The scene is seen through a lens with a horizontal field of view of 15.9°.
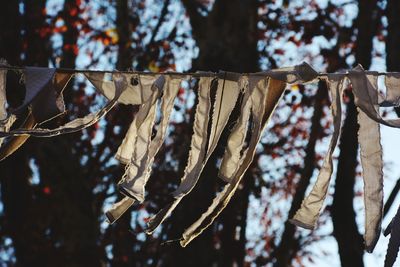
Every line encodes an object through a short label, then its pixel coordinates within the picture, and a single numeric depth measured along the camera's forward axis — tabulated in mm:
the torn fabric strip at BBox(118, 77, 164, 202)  5712
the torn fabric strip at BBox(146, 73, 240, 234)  6022
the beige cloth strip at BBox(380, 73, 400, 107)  5875
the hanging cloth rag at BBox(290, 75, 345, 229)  5806
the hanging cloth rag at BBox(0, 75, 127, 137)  5689
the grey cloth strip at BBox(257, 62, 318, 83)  5731
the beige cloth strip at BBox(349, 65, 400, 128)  5790
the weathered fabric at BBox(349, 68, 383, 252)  5725
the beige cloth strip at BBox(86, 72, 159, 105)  6137
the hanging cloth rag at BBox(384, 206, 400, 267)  5599
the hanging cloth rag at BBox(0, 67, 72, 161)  5944
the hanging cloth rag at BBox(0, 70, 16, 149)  5994
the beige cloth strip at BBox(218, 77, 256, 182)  6019
